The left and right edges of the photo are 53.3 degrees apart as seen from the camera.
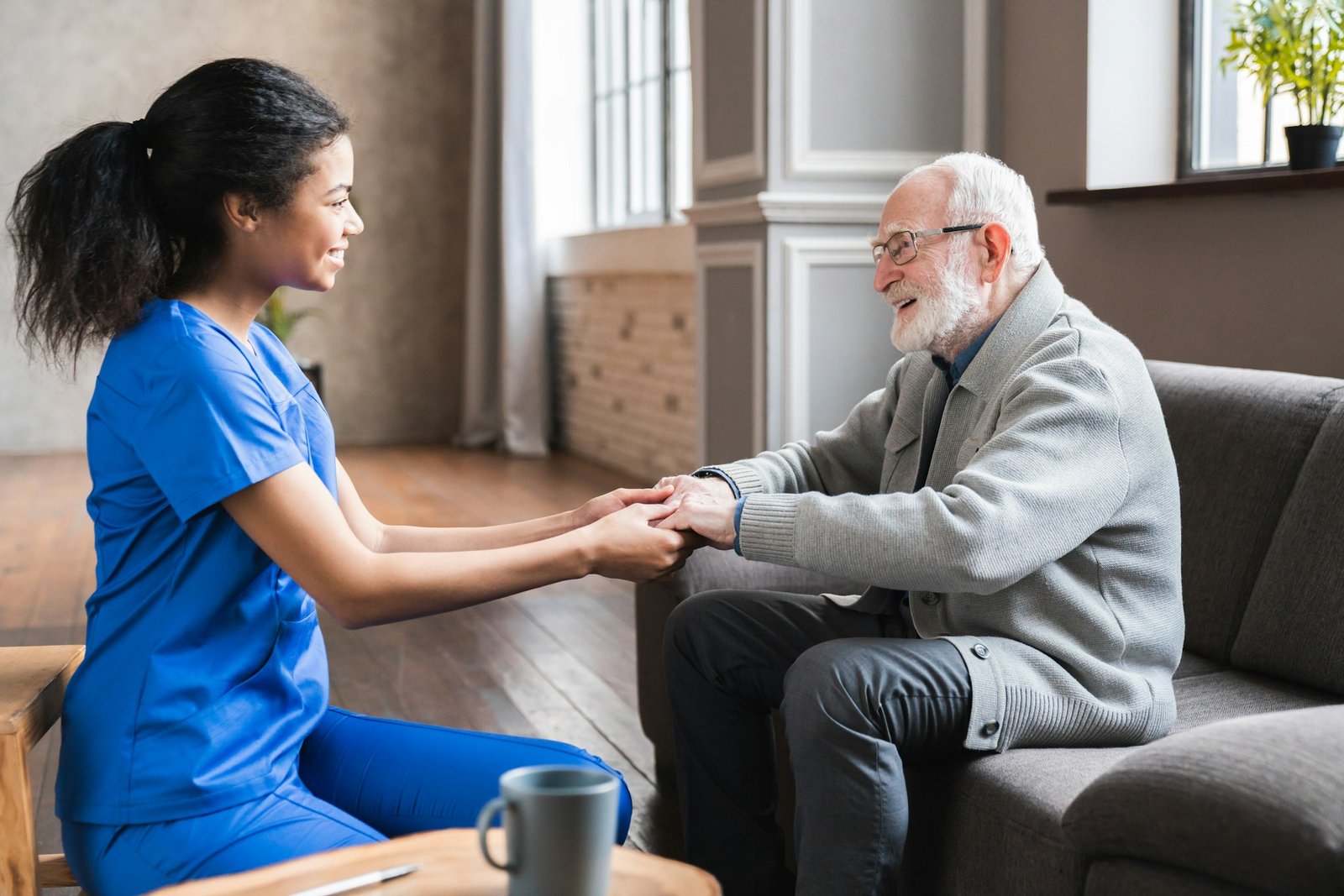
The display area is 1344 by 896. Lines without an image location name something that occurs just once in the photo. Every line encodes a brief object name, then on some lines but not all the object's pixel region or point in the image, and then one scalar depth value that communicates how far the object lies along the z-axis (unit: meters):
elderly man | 1.57
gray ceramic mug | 0.88
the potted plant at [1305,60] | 2.55
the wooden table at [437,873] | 0.98
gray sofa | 1.21
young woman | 1.30
